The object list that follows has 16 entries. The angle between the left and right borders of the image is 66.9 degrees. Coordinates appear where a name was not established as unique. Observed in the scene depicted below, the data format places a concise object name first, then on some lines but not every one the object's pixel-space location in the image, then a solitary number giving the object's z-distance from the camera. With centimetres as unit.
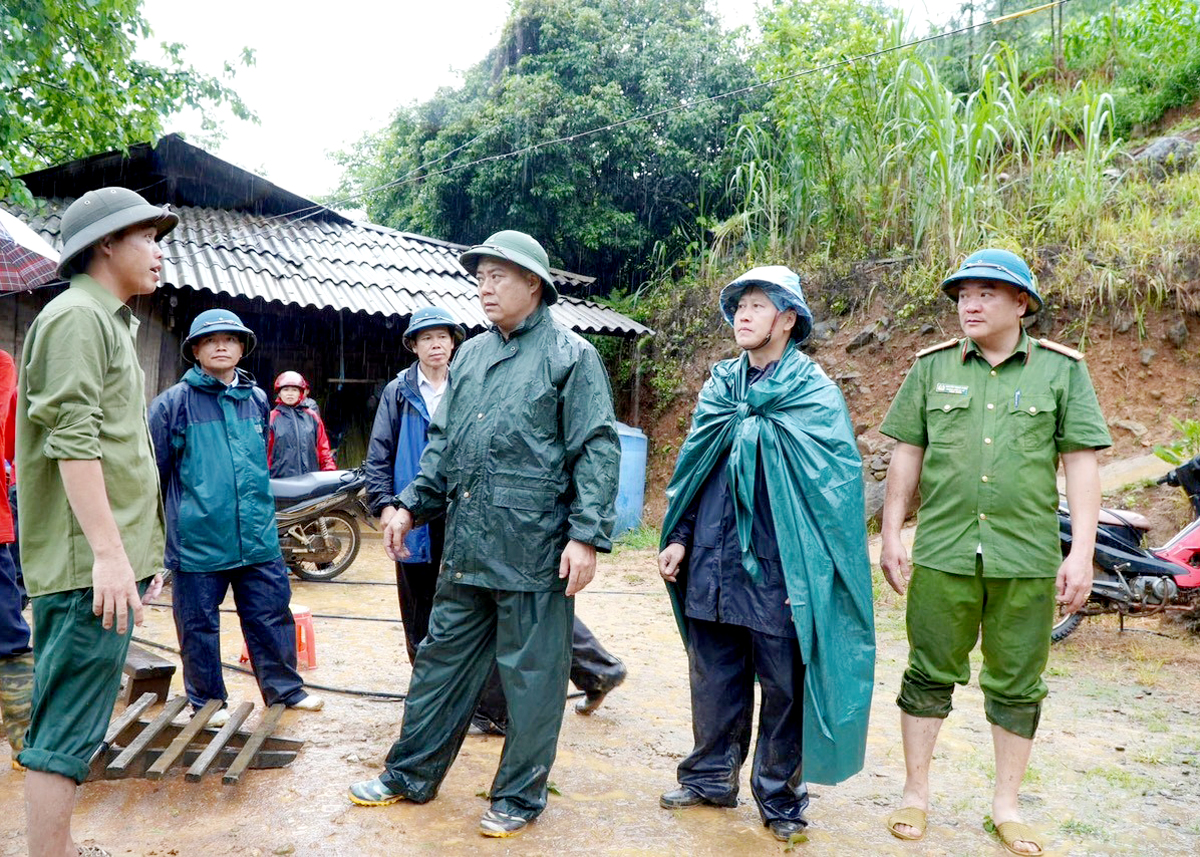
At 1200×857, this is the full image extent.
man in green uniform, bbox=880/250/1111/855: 289
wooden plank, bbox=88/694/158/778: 320
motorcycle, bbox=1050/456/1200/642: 564
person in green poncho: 284
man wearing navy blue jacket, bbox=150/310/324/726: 377
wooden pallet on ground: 313
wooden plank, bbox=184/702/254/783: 304
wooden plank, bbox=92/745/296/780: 321
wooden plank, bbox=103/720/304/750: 341
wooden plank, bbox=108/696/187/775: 310
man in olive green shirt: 226
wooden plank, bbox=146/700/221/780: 311
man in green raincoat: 290
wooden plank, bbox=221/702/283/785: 306
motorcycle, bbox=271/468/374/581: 747
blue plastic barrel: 1034
